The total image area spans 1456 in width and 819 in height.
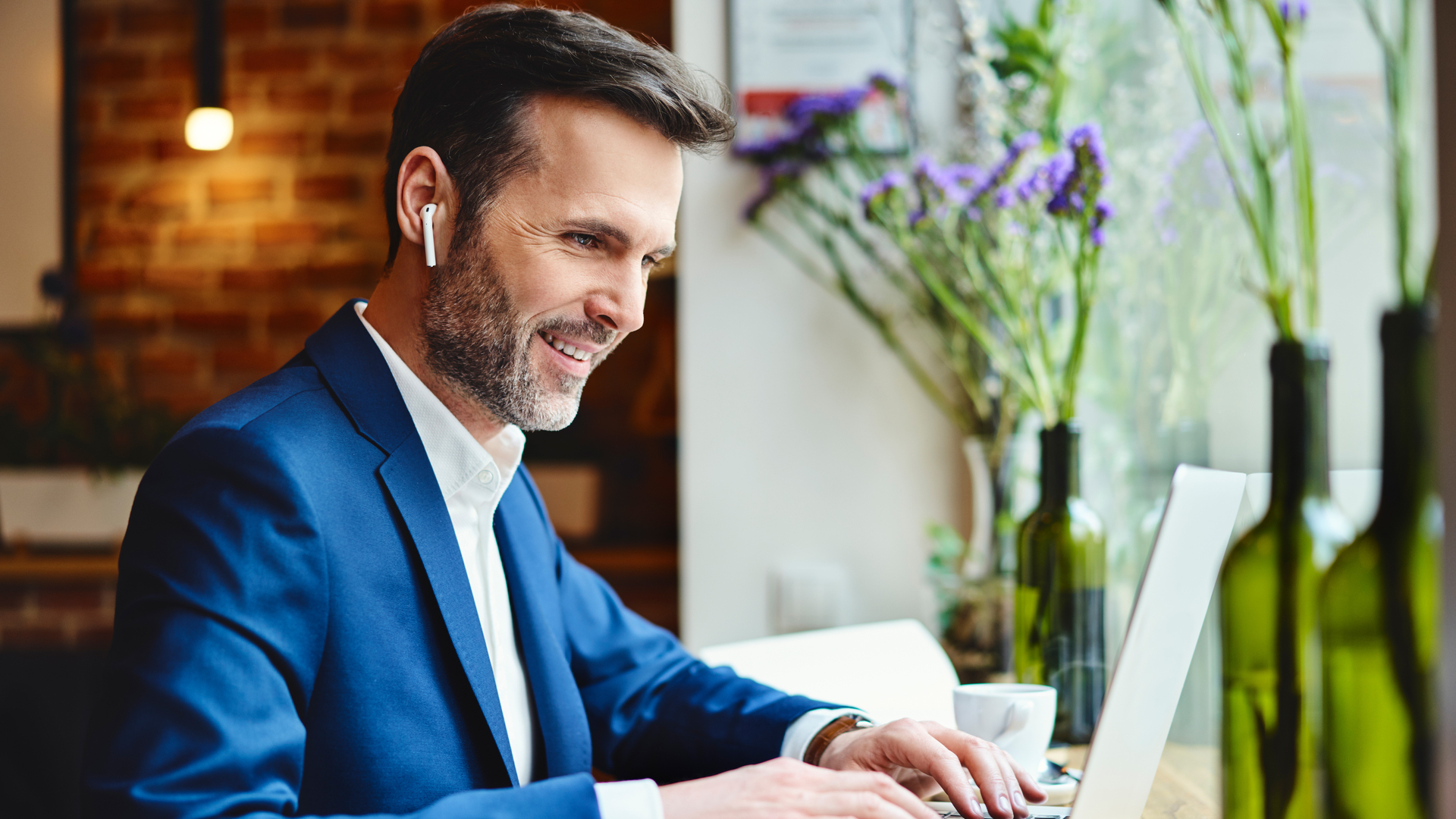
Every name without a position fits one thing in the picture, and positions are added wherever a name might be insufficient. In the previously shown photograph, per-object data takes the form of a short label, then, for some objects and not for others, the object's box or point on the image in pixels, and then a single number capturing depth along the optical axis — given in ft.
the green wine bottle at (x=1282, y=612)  1.73
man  2.42
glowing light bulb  9.14
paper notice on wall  5.91
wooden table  2.87
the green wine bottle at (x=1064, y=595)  3.86
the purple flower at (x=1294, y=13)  1.98
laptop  2.07
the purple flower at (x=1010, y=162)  4.45
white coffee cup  3.10
